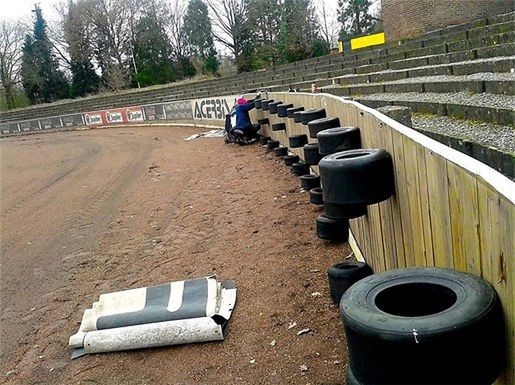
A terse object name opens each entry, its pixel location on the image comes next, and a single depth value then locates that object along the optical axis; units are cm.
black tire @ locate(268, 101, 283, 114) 1438
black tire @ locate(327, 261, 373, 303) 491
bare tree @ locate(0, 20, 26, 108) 6625
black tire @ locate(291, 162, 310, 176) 1099
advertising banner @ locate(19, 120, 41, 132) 4469
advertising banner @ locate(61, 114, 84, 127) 4194
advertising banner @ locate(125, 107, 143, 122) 3666
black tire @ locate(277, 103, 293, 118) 1305
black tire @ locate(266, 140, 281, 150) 1534
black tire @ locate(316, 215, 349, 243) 677
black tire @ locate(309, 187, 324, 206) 790
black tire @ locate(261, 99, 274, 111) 1561
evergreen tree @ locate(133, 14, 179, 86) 6103
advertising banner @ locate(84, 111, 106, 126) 4009
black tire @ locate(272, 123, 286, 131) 1373
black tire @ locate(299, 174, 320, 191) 916
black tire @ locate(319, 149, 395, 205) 392
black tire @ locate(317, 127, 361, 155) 568
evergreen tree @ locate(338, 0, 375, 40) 5881
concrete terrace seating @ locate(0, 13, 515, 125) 715
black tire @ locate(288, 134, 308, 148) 1078
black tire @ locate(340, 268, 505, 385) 219
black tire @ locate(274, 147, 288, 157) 1396
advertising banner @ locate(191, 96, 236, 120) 2454
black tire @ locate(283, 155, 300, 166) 1224
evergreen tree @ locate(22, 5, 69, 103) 6347
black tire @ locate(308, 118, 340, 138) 745
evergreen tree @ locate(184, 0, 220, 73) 6225
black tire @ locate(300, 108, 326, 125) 908
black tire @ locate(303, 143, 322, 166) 810
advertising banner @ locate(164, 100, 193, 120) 3037
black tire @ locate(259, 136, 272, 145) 1709
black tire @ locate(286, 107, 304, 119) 1173
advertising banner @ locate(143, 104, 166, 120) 3419
